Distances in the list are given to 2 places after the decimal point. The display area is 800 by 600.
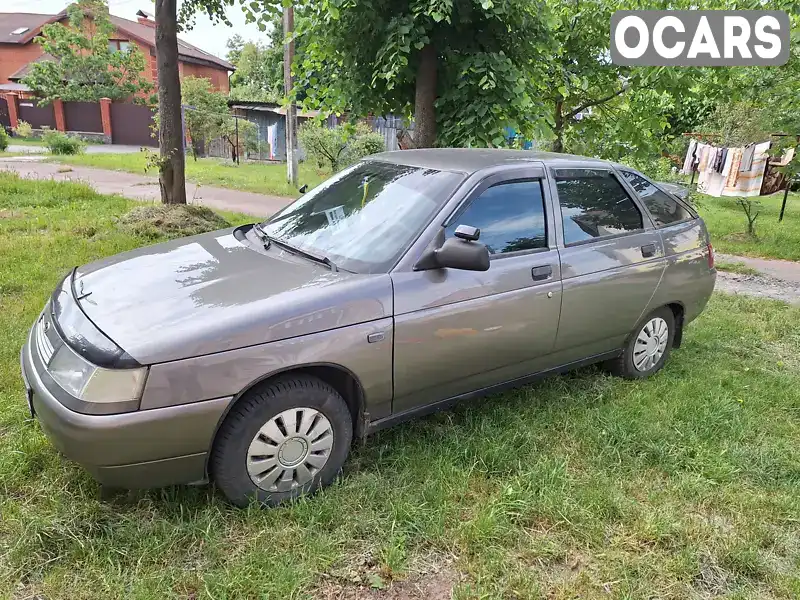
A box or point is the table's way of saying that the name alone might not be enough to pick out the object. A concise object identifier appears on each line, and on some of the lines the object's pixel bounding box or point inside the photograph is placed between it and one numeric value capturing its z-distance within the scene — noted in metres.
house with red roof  37.53
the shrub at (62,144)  20.91
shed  27.02
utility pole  15.36
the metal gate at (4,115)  34.19
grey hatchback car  2.47
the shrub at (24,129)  30.17
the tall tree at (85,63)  32.16
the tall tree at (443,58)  5.88
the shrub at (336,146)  18.27
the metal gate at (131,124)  32.62
